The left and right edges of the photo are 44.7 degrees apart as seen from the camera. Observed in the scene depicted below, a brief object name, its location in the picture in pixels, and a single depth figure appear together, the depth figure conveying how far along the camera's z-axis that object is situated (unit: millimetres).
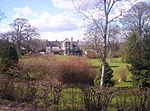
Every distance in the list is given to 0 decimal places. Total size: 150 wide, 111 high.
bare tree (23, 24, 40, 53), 41772
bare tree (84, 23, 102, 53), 9903
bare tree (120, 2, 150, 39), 26131
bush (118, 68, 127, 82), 14580
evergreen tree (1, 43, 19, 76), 11948
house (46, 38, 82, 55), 59639
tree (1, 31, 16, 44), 41052
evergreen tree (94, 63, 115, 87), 10647
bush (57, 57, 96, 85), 12213
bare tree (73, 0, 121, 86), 7854
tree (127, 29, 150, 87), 10329
